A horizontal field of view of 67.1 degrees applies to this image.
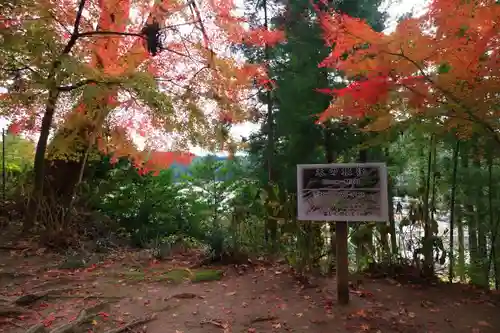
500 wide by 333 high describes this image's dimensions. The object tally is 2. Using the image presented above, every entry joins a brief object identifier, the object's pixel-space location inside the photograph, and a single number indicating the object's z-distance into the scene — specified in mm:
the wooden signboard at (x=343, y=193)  3150
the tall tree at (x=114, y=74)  3297
